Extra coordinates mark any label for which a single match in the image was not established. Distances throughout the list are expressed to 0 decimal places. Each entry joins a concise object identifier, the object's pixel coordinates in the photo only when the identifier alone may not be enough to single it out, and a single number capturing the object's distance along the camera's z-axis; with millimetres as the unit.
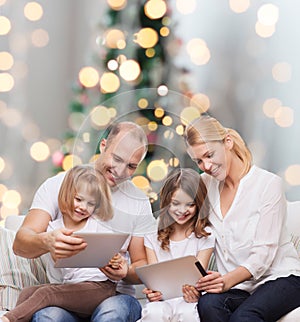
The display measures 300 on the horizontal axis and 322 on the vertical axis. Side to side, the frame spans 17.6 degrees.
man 3384
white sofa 3780
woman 3427
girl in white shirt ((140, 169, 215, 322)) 3468
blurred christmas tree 4712
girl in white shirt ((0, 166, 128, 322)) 3439
